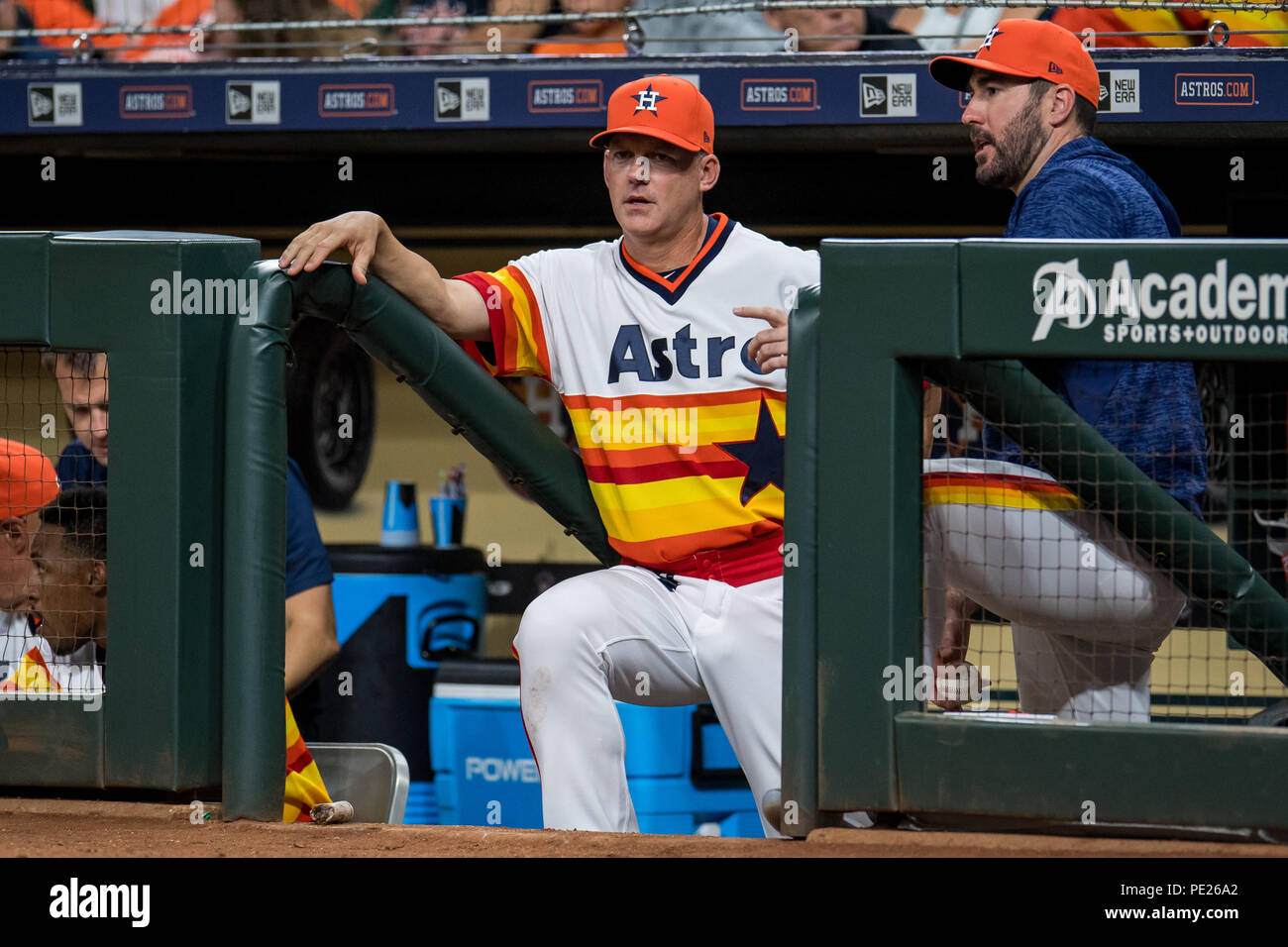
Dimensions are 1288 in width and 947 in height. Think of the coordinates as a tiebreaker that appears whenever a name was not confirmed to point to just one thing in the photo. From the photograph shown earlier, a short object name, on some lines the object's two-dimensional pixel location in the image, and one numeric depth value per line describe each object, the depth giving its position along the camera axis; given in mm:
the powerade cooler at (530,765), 9656
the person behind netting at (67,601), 4949
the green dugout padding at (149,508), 4488
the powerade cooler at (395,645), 10445
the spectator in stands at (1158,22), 9469
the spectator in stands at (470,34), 10250
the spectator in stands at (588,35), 10117
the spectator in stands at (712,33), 9969
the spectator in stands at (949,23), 9602
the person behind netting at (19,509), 5305
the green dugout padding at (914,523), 3916
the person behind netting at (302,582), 7250
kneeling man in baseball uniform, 5152
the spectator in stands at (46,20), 10867
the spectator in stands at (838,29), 9820
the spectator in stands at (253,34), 10500
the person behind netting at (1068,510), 4559
